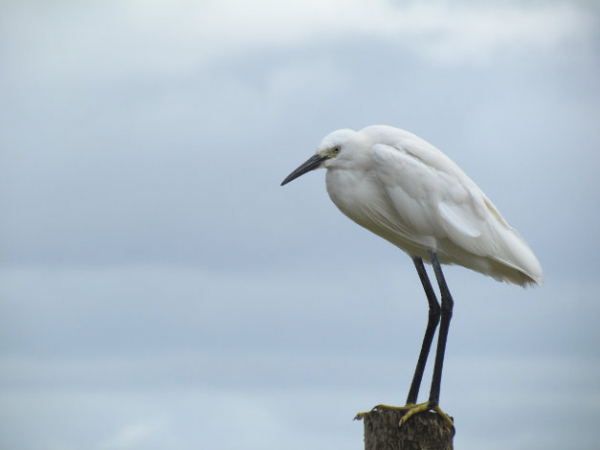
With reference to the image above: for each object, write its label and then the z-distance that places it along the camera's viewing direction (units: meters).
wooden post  14.45
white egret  15.96
